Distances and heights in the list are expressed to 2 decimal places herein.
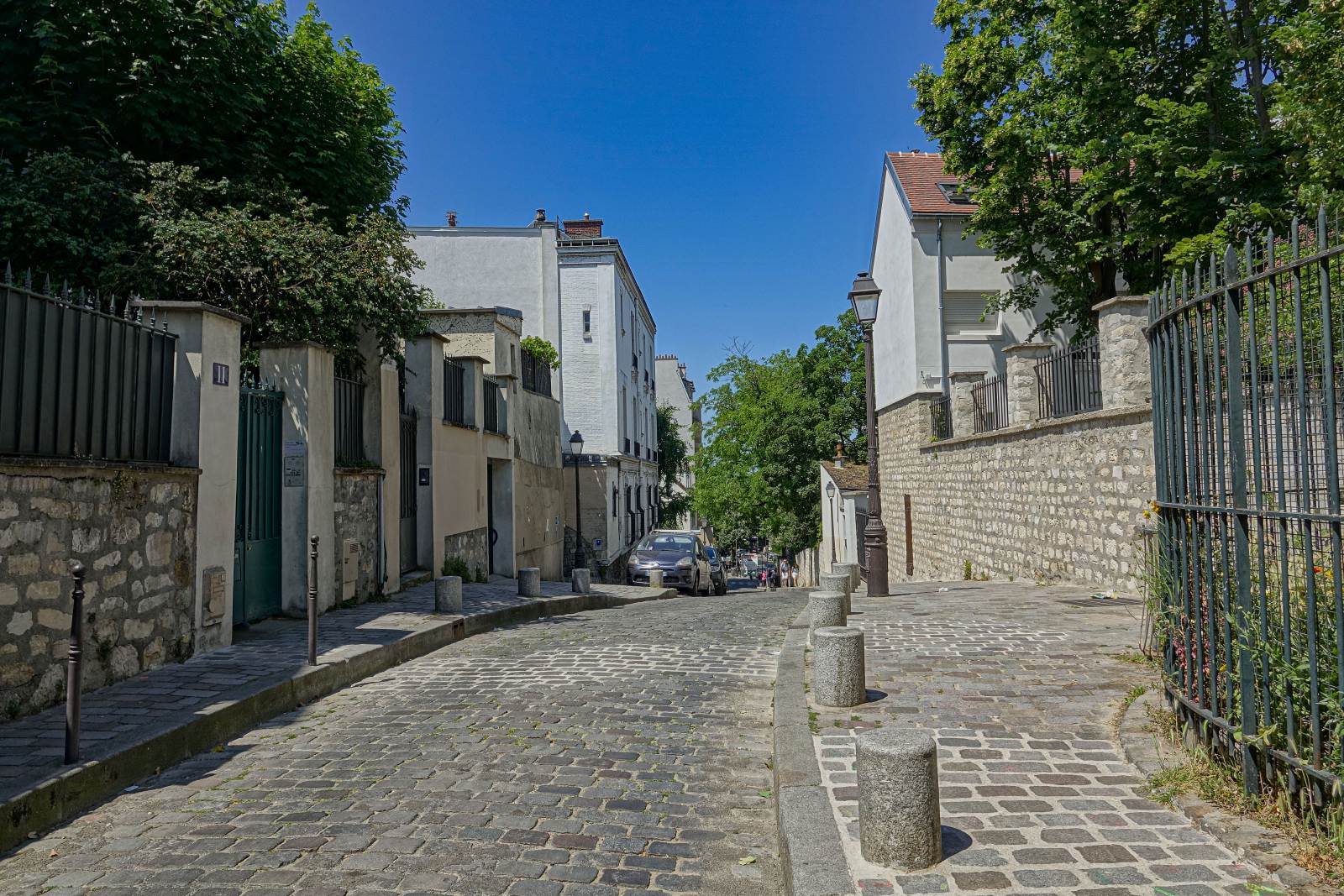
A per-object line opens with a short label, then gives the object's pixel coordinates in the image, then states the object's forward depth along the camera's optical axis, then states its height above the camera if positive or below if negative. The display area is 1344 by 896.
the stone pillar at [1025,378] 14.65 +1.99
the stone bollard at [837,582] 10.75 -1.00
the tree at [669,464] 52.72 +2.37
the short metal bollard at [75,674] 4.65 -0.85
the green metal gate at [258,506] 9.05 +0.04
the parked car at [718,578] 26.84 -2.28
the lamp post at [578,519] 22.22 -0.34
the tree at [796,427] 37.81 +3.20
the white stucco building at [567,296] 30.59 +7.29
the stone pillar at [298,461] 9.82 +0.53
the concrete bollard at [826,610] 8.59 -1.04
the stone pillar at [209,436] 7.68 +0.64
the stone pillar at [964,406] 18.03 +1.90
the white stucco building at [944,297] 24.06 +5.52
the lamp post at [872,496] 13.06 +0.07
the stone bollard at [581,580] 16.75 -1.41
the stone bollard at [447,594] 11.04 -1.08
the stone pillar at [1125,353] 11.23 +1.83
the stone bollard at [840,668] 5.99 -1.11
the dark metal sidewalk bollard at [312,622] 7.25 -0.94
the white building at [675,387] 70.19 +9.21
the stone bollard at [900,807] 3.47 -1.20
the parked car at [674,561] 21.88 -1.42
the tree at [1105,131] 13.46 +6.34
